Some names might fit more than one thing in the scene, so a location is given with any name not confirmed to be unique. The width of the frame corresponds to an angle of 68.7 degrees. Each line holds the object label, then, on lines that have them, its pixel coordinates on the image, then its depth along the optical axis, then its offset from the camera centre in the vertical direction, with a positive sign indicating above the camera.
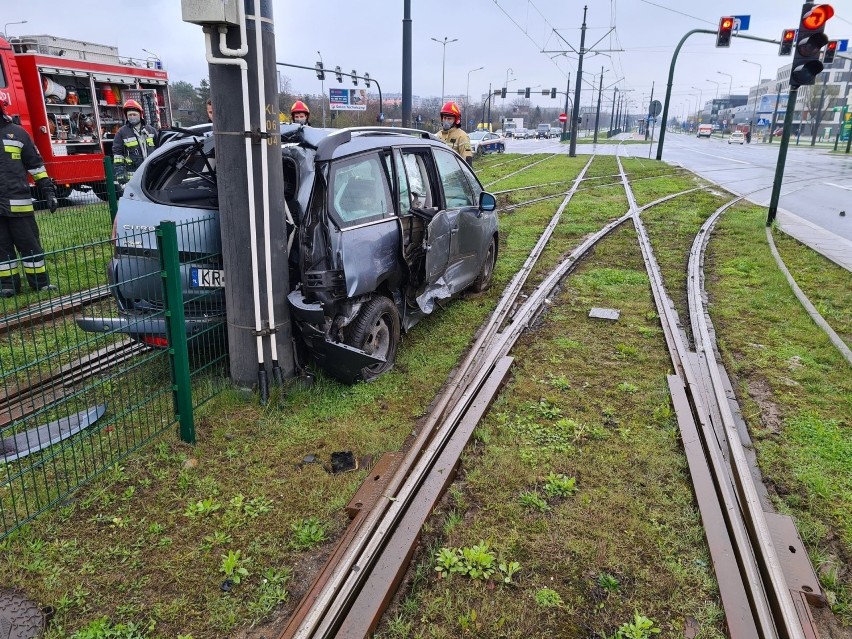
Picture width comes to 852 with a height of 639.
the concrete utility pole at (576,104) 29.66 +0.85
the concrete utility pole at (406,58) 15.29 +1.50
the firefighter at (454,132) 10.25 -0.19
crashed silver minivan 4.30 -0.86
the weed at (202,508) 3.32 -2.01
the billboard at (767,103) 112.91 +3.85
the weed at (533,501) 3.41 -2.00
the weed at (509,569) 2.93 -2.02
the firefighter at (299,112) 11.48 +0.12
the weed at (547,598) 2.76 -2.03
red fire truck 13.16 +0.41
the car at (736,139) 64.69 -1.43
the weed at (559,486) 3.55 -2.00
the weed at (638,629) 2.59 -2.02
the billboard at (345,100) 40.00 +1.19
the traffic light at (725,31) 20.12 +2.89
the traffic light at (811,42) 9.30 +1.20
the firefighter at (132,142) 9.98 -0.43
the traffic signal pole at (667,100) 26.66 +0.98
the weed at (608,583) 2.86 -2.02
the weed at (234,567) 2.89 -2.02
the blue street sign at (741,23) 20.83 +3.32
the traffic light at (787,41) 12.13 +1.58
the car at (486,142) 34.56 -1.20
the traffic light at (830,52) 11.79 +1.37
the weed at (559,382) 4.93 -1.98
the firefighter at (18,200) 6.75 -0.90
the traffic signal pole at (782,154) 10.40 -0.48
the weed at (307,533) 3.12 -2.02
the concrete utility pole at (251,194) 4.01 -0.48
